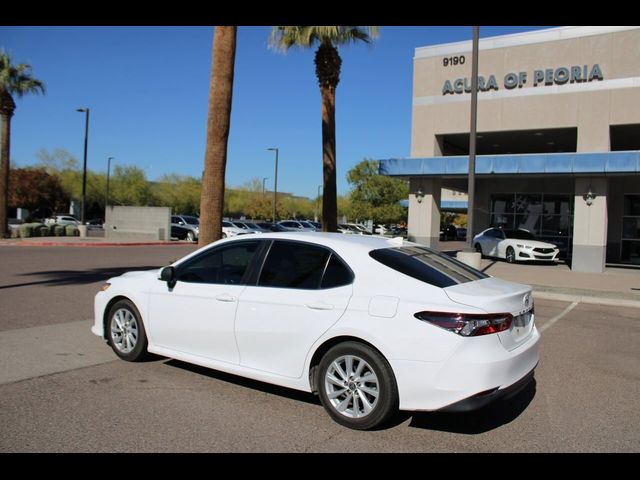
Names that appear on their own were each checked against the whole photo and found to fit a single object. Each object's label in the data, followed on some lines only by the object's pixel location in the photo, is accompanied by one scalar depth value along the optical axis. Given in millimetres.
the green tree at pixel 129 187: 69500
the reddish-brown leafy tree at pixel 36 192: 60438
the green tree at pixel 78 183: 68938
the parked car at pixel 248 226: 35188
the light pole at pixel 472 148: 15195
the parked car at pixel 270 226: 33491
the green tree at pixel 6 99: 29969
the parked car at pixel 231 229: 32906
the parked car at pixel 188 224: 35000
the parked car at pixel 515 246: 21750
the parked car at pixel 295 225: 37341
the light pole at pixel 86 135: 35056
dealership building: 19484
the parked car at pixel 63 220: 48794
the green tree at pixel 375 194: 55438
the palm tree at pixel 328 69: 16609
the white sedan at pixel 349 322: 4160
